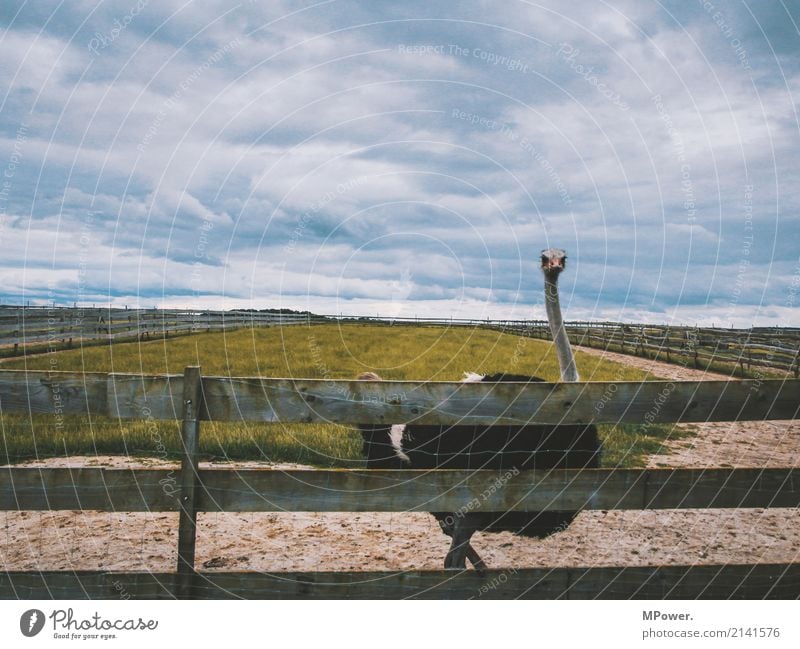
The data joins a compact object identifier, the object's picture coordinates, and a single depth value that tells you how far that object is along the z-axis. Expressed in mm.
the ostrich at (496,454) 4211
